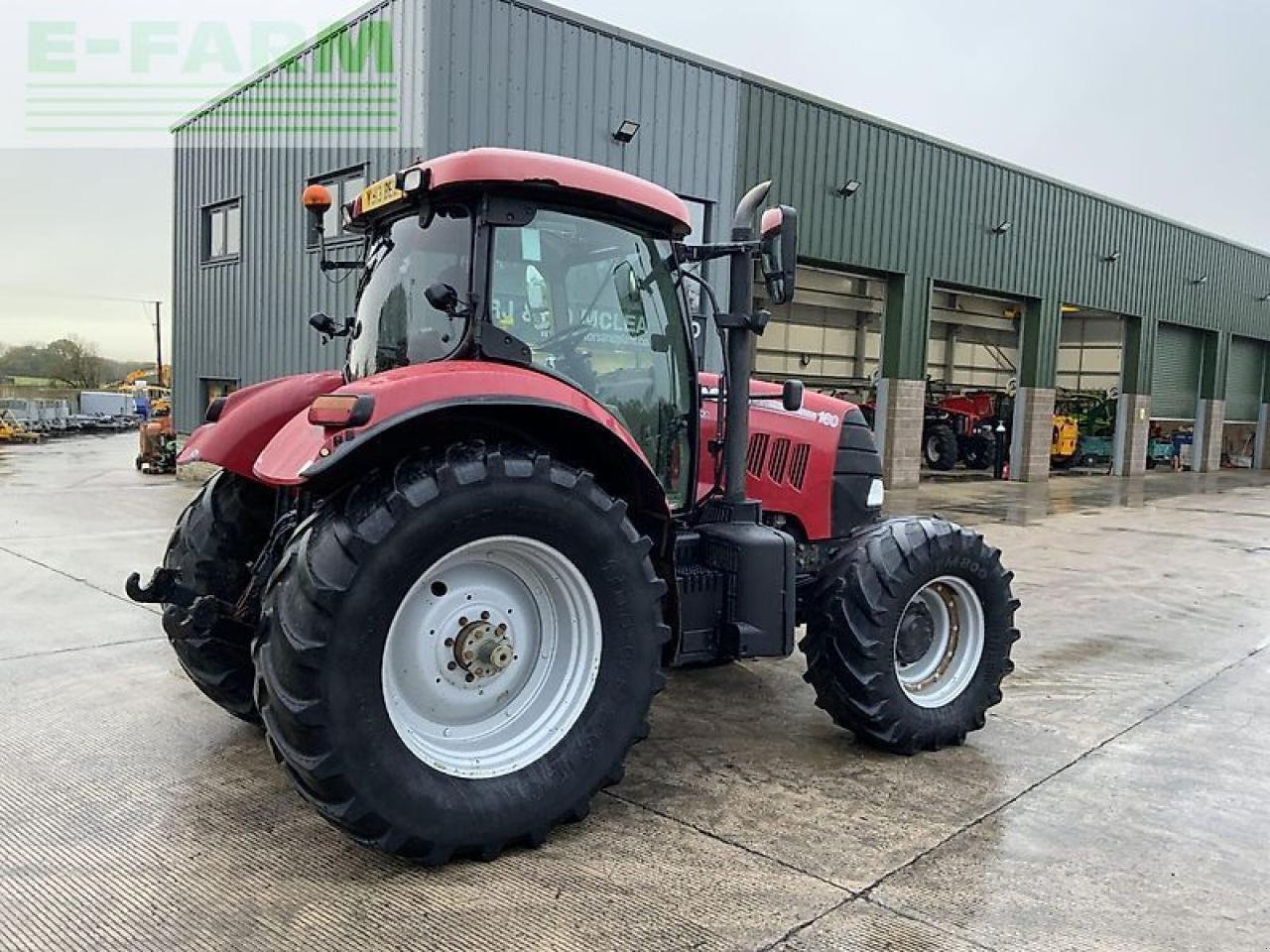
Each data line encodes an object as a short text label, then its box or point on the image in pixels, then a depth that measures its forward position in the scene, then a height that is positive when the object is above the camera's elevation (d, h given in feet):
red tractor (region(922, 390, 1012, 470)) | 72.59 -2.34
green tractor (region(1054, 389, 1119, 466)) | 81.66 -1.98
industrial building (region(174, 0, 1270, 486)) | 35.91 +9.25
